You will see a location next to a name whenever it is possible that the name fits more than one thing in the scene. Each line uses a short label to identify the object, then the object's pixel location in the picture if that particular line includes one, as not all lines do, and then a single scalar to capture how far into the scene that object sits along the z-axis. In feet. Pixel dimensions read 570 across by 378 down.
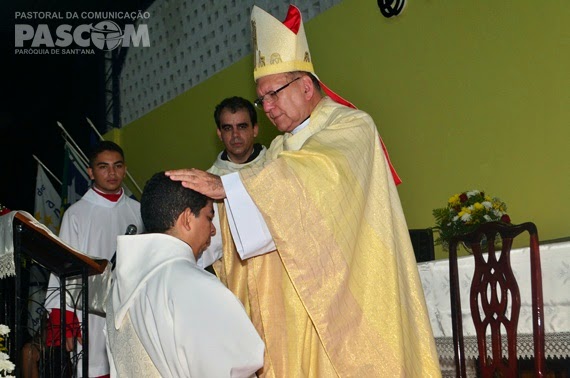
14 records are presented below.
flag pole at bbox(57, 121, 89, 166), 28.60
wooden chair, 10.36
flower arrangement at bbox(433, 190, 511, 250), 13.48
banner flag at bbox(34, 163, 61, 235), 29.32
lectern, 11.74
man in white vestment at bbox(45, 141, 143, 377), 17.65
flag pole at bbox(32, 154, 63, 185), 29.40
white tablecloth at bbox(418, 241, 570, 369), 10.93
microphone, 13.99
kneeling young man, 8.09
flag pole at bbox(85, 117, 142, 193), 28.93
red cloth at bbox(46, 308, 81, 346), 15.64
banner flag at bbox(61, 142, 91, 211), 28.22
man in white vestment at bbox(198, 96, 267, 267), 17.95
